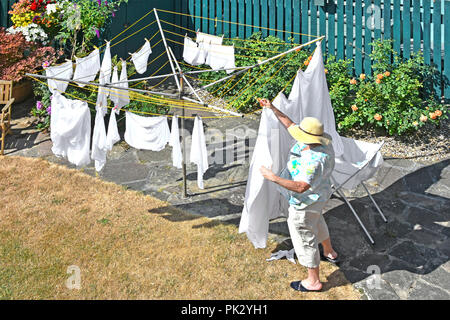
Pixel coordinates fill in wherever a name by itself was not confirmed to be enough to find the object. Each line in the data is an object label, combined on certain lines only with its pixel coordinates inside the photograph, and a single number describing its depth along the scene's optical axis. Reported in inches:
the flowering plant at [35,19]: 379.9
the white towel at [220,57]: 372.2
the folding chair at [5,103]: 330.3
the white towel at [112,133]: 255.1
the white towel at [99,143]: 254.5
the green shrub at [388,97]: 324.5
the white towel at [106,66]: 295.6
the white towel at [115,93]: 308.2
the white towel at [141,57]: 332.2
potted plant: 361.7
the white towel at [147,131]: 255.0
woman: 192.5
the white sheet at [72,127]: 257.1
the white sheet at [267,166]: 211.8
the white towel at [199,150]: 254.8
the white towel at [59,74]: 277.3
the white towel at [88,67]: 304.5
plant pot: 393.7
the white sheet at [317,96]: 239.4
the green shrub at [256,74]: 374.6
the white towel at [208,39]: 380.8
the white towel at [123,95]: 311.0
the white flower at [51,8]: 375.9
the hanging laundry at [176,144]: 253.6
